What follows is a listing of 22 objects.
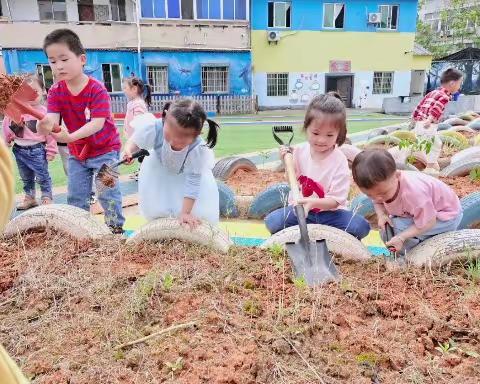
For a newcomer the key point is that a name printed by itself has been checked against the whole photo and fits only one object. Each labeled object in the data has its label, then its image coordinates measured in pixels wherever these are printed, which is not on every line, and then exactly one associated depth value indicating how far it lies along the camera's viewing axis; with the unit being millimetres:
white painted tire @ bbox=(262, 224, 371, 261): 2592
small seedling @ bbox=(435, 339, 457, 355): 1738
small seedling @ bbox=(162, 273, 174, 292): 2134
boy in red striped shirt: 3271
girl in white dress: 2771
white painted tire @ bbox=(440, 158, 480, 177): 5070
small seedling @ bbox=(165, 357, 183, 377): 1588
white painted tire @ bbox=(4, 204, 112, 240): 2848
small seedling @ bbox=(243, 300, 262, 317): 1948
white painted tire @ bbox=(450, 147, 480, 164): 5246
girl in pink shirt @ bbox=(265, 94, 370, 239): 2969
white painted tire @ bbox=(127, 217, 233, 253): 2705
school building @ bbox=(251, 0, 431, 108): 24016
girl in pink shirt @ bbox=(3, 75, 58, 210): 4926
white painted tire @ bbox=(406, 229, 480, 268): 2461
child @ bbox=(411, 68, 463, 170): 6383
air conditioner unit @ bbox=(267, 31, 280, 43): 23484
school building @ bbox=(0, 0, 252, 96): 20516
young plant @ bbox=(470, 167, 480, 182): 4877
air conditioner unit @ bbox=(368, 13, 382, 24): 24750
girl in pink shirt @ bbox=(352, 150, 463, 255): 2512
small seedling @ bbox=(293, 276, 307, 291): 2160
